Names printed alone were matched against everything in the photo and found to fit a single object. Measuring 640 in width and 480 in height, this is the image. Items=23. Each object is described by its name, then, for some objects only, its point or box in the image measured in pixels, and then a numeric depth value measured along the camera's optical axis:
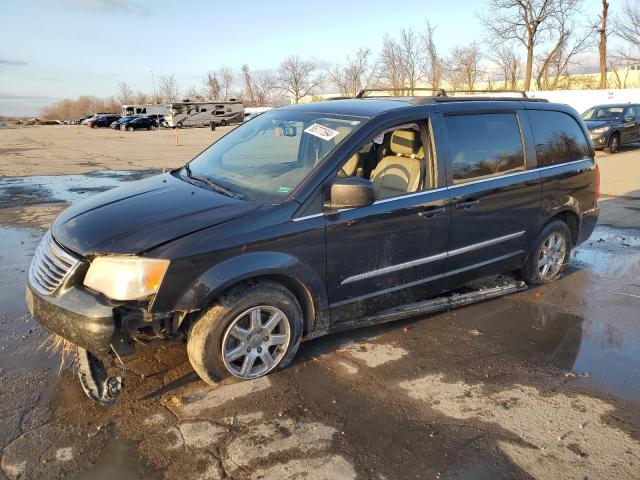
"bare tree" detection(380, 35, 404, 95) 52.12
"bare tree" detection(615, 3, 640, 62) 41.36
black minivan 3.05
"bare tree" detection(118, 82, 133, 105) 129.05
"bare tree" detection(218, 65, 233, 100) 97.88
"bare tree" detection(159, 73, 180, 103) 114.56
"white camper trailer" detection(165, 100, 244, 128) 53.38
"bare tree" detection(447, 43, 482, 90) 52.12
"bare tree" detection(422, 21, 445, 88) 49.56
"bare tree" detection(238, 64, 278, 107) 89.07
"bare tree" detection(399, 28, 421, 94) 51.44
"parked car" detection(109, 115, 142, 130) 52.72
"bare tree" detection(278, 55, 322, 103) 78.75
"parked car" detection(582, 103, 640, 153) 17.62
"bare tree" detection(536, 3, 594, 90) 44.72
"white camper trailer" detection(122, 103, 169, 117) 72.31
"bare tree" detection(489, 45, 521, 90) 53.59
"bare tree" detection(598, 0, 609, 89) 38.69
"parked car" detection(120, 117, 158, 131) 51.50
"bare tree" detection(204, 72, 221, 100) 98.25
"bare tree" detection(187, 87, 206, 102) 101.53
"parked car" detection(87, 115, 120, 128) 61.94
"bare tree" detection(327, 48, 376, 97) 56.98
